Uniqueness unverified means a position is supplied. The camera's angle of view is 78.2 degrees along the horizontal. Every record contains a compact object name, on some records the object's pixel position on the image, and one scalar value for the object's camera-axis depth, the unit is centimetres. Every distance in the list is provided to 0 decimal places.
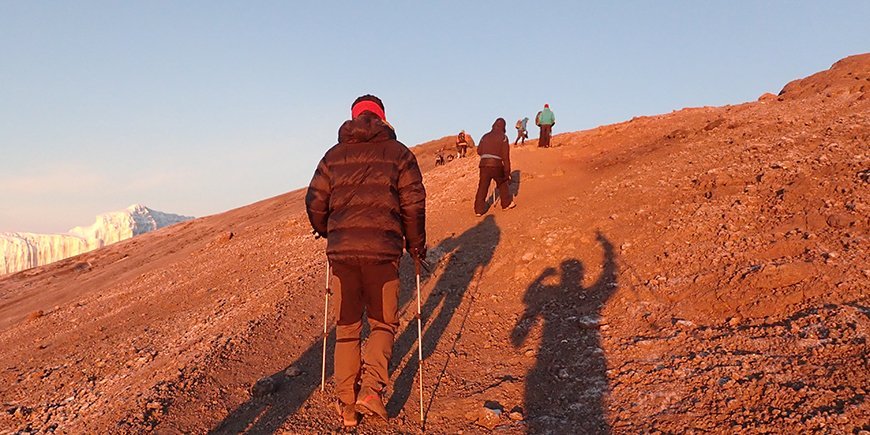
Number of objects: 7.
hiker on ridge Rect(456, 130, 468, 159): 3025
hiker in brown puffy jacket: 466
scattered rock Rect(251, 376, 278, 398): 562
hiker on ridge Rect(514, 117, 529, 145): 2982
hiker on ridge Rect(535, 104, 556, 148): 2267
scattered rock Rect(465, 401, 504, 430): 470
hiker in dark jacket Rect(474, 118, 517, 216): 1268
